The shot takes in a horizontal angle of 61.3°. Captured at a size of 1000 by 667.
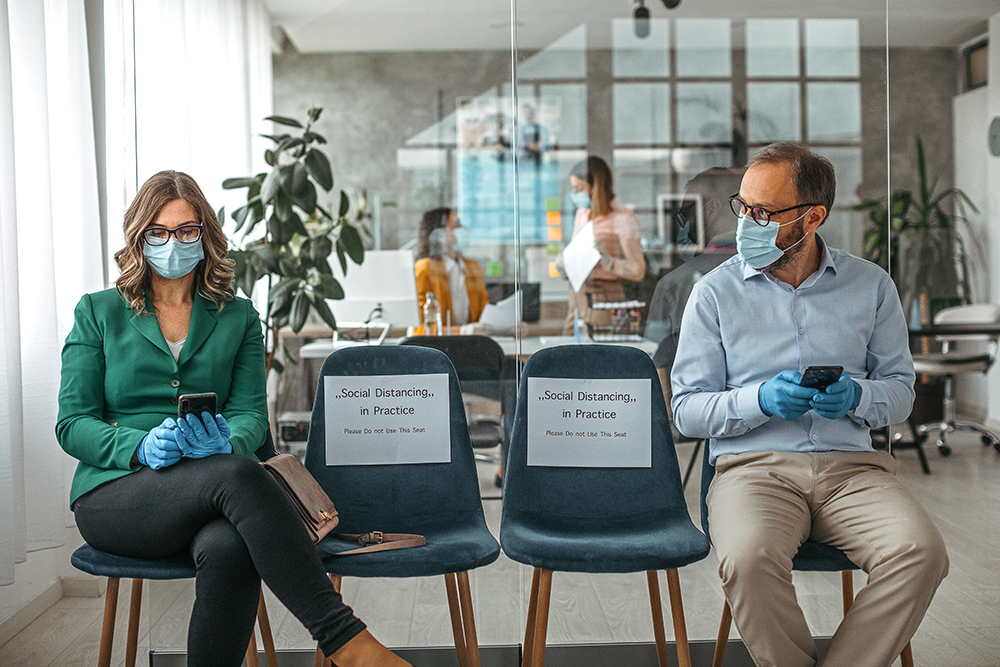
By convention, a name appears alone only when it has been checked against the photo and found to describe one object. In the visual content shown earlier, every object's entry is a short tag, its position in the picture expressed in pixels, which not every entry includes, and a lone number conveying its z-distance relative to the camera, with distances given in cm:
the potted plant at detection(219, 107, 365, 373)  295
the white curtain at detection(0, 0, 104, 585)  246
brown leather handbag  199
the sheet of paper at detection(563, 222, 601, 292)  303
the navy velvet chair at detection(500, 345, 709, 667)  204
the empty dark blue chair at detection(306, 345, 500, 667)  225
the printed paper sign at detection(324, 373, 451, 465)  234
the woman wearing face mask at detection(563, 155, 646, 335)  299
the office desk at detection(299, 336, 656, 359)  288
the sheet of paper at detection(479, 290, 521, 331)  301
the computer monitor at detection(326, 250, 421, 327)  301
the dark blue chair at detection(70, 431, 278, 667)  185
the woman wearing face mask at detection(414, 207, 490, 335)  312
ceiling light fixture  310
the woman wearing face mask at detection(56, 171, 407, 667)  179
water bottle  303
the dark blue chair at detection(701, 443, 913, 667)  193
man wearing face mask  181
